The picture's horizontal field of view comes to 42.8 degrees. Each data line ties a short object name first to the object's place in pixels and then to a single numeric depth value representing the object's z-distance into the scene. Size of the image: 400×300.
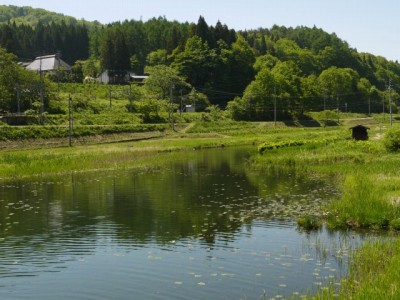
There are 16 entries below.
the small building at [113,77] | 160.88
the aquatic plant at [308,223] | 26.98
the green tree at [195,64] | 152.62
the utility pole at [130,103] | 117.09
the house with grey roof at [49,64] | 150.25
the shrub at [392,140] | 51.38
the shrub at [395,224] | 24.84
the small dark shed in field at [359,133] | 70.94
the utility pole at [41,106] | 88.26
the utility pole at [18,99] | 94.65
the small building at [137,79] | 165.27
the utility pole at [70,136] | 78.84
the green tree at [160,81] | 136.88
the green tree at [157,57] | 175.25
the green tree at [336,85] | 179.88
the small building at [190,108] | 135.75
